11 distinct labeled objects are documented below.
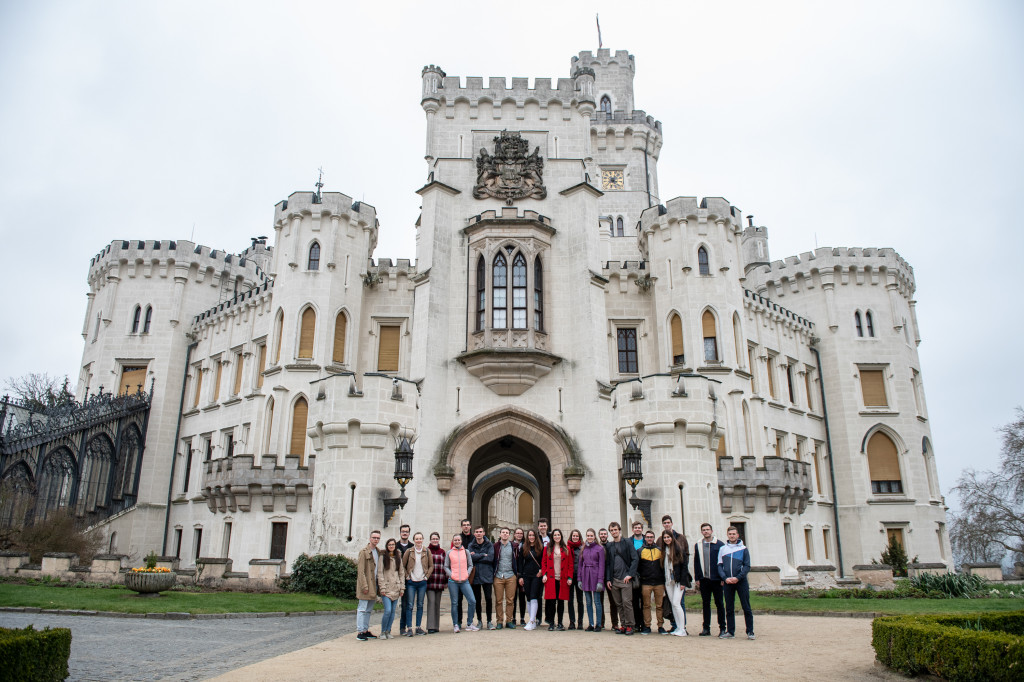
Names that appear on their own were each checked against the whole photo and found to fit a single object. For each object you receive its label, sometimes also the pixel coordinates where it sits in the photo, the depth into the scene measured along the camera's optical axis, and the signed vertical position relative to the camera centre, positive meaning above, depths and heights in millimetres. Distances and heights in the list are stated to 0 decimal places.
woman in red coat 13484 -452
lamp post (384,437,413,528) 20141 +1985
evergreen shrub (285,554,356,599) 19594 -761
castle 21297 +7196
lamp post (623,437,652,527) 20047 +2031
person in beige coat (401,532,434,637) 12820 -448
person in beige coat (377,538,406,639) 12453 -566
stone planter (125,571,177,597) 18719 -880
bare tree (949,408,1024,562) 40594 +2386
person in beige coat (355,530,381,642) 12031 -629
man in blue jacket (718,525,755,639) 11844 -439
